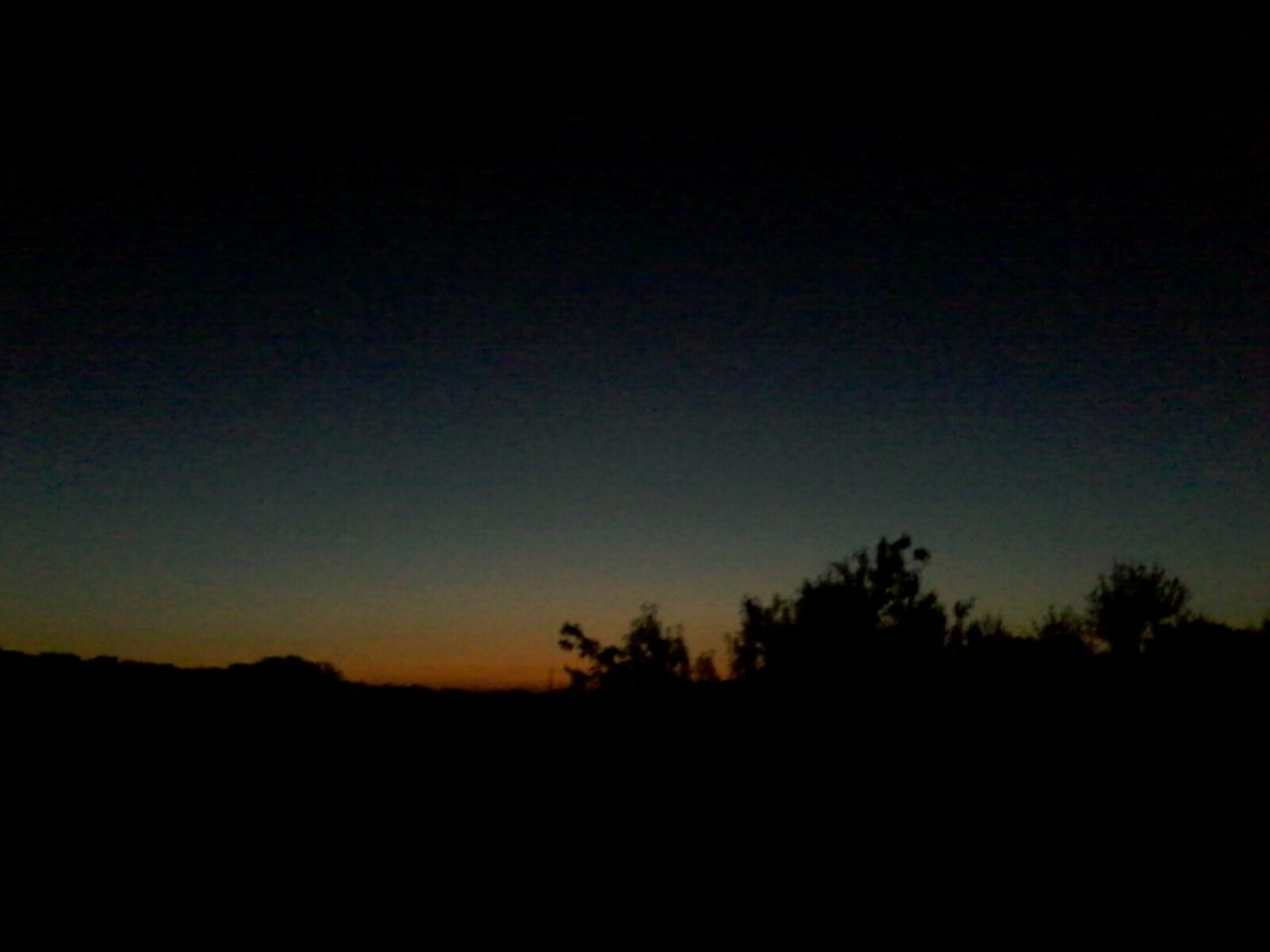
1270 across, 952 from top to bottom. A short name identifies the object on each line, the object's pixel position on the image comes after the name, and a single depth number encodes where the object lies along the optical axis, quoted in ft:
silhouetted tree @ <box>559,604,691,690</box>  142.72
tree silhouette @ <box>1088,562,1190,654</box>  138.31
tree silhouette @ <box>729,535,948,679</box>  120.78
